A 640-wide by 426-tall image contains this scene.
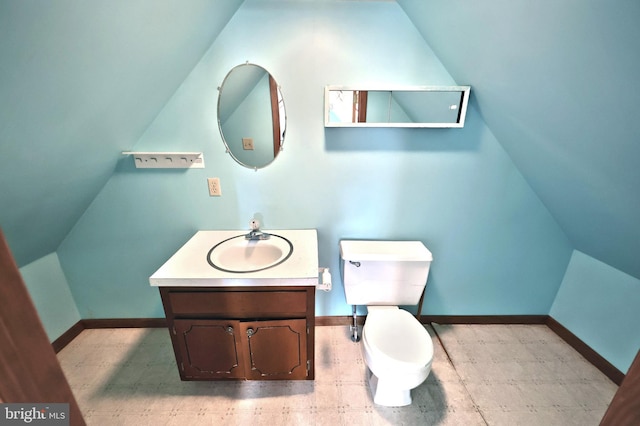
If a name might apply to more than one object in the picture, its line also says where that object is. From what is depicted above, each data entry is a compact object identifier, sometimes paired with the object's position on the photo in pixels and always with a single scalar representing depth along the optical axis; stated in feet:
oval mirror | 4.66
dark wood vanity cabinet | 4.03
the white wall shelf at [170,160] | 4.89
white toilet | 3.96
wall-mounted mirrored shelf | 4.49
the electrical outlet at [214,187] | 5.18
